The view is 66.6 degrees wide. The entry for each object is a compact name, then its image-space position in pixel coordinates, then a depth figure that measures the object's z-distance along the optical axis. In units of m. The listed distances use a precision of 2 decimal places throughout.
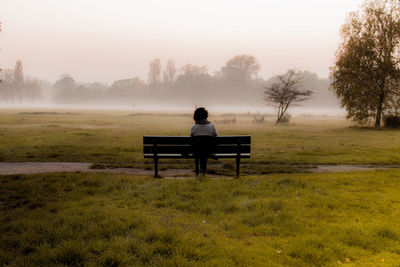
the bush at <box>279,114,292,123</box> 38.22
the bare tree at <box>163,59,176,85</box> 124.19
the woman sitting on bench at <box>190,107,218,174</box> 7.79
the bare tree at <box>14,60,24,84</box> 117.10
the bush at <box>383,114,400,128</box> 29.50
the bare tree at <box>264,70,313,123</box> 36.91
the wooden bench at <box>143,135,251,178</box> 7.77
